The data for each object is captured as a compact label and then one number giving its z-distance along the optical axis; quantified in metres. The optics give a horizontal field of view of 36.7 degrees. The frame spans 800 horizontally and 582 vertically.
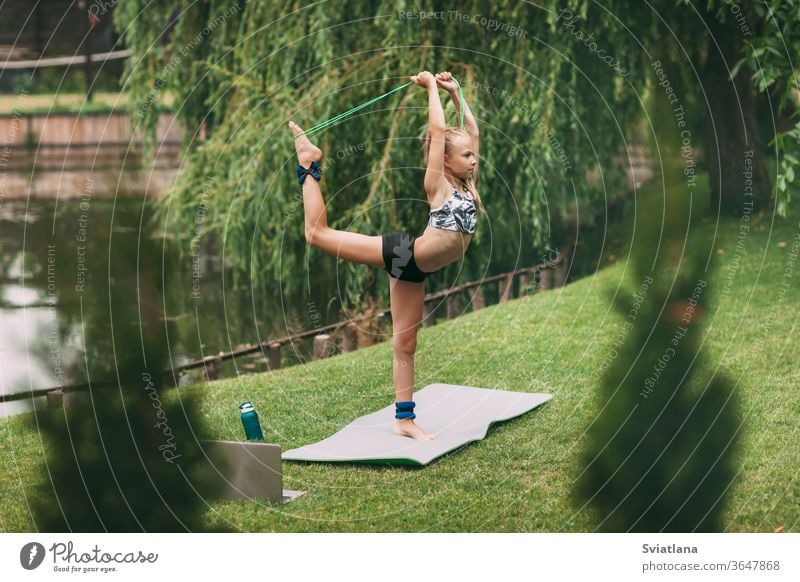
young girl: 7.35
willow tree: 12.01
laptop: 6.89
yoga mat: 7.65
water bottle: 8.03
